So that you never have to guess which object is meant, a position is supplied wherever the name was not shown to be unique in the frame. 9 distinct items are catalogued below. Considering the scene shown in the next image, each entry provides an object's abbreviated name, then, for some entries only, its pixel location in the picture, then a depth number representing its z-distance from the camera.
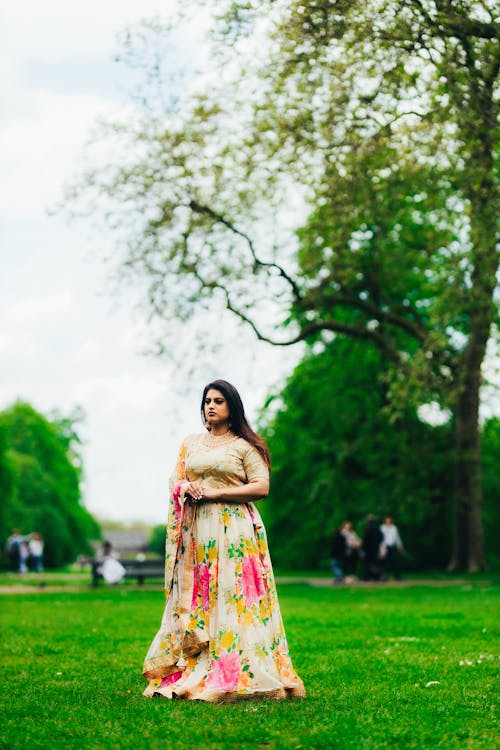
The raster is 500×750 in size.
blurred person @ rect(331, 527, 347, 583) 29.73
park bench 30.08
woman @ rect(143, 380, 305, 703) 7.47
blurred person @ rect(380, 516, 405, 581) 29.75
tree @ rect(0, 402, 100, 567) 68.06
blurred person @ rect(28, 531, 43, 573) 44.59
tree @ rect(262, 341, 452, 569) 34.91
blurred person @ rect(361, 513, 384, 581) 28.55
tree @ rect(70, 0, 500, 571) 14.72
